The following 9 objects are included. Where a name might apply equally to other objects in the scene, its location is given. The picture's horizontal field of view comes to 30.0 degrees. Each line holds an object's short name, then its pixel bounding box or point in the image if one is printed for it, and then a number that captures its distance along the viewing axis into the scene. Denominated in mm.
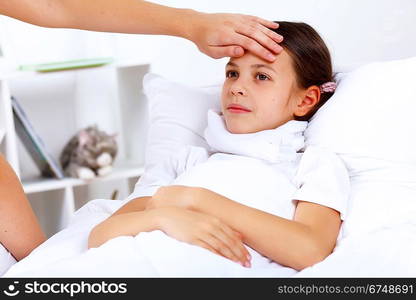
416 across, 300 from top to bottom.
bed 1321
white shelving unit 2977
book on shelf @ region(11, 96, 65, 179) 2766
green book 2744
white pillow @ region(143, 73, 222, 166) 2051
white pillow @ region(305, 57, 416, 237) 1751
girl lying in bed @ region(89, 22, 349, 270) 1434
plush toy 2820
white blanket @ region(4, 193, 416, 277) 1303
